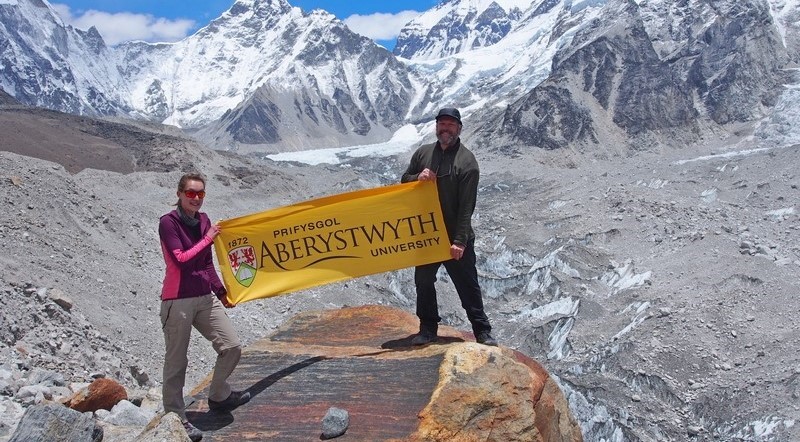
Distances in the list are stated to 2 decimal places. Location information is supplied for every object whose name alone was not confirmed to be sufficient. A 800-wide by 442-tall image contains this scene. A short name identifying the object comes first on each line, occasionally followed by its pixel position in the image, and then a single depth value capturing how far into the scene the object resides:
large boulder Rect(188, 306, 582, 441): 6.11
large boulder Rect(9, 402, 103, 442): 5.83
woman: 6.01
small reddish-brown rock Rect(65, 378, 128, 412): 7.78
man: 7.10
